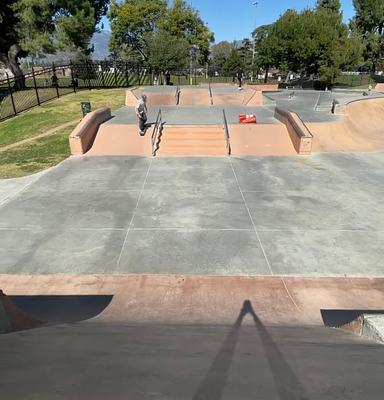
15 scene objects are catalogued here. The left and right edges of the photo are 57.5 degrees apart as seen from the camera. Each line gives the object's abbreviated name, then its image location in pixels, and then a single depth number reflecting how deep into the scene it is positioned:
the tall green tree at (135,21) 51.94
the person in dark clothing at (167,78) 37.77
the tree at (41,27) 27.98
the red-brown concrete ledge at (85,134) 13.64
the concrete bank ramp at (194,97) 24.73
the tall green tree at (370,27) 52.91
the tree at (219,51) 78.00
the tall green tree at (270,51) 40.33
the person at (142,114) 13.93
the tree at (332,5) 51.50
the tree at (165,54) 34.16
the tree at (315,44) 37.59
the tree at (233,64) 53.91
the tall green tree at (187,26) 49.72
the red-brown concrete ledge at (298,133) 13.59
